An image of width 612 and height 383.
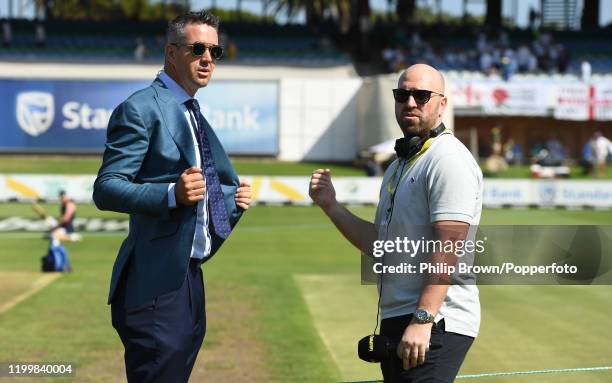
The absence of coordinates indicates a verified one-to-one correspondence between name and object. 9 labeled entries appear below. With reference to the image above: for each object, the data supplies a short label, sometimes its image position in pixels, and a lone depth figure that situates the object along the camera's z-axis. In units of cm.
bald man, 418
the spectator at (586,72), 4378
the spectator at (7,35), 4916
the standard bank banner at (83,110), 4638
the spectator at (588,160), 4091
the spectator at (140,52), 4712
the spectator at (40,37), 4931
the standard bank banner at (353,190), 3209
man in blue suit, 430
